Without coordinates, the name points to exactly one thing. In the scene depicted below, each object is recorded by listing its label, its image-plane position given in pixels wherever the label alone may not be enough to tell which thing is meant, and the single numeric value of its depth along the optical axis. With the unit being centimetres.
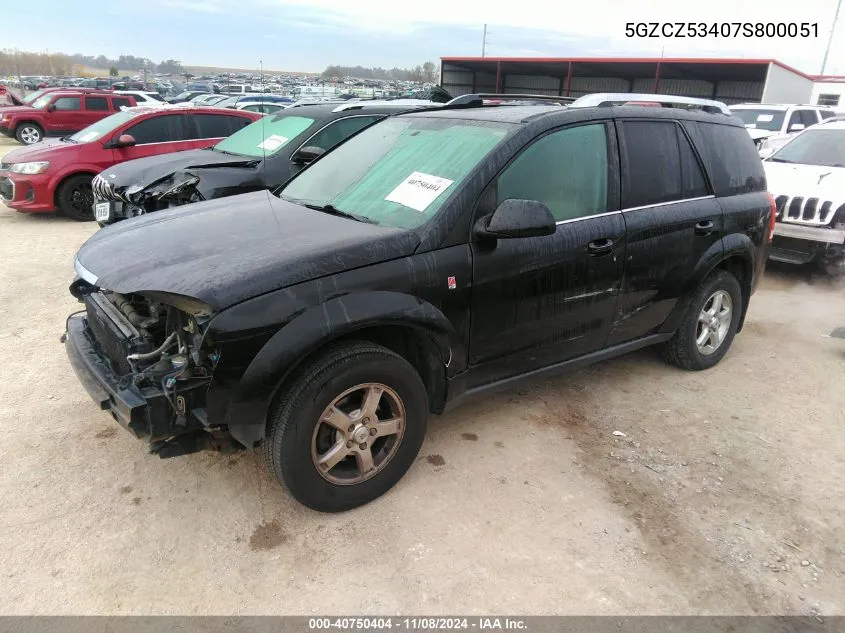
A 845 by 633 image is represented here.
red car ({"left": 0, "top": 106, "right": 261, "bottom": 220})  858
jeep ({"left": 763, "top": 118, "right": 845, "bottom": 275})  646
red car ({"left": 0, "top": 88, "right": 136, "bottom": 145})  1636
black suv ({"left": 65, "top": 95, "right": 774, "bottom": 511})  248
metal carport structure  2316
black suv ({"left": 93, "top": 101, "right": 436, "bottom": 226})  612
